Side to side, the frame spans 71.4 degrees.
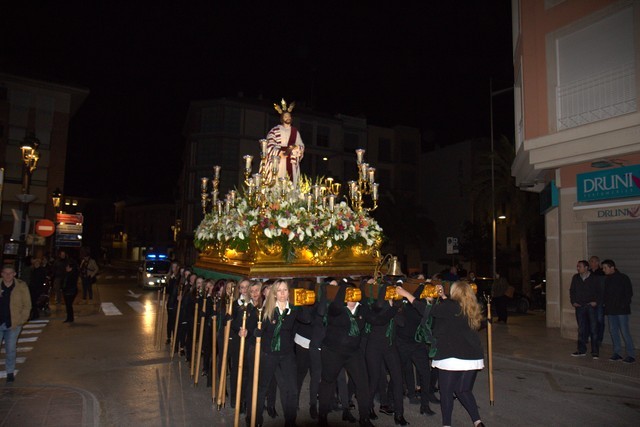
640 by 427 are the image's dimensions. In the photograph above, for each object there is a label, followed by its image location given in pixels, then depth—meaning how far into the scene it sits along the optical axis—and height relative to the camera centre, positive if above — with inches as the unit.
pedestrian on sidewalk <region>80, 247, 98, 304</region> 731.4 -46.2
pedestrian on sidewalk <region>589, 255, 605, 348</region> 382.3 -40.2
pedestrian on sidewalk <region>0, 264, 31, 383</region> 293.4 -44.5
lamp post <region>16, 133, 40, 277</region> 512.1 +64.2
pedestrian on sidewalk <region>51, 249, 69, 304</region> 613.2 -33.1
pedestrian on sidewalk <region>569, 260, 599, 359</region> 384.8 -37.6
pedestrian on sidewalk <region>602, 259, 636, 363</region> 370.9 -36.0
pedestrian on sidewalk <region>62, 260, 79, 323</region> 534.9 -49.3
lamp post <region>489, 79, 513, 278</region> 853.8 +139.4
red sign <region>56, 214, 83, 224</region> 1088.7 +66.6
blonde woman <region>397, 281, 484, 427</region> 207.6 -42.4
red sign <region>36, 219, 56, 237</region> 618.0 +23.3
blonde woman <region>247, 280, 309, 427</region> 219.6 -48.6
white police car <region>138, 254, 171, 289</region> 1039.6 -56.2
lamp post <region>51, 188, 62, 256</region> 983.6 +95.8
